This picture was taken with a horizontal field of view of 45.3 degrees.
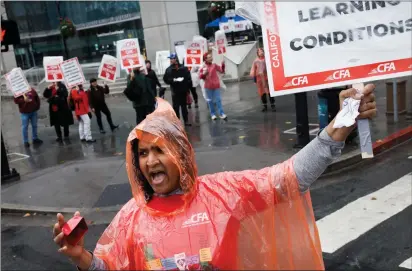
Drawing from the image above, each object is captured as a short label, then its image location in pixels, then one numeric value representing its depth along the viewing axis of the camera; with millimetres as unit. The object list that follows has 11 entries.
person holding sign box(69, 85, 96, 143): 12383
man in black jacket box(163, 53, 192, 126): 13109
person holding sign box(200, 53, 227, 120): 13086
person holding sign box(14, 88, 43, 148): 12891
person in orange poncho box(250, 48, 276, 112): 13945
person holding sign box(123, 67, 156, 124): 11852
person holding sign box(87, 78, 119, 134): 13172
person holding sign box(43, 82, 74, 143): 13164
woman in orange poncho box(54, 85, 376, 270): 2023
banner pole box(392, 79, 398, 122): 10883
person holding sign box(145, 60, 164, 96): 12312
